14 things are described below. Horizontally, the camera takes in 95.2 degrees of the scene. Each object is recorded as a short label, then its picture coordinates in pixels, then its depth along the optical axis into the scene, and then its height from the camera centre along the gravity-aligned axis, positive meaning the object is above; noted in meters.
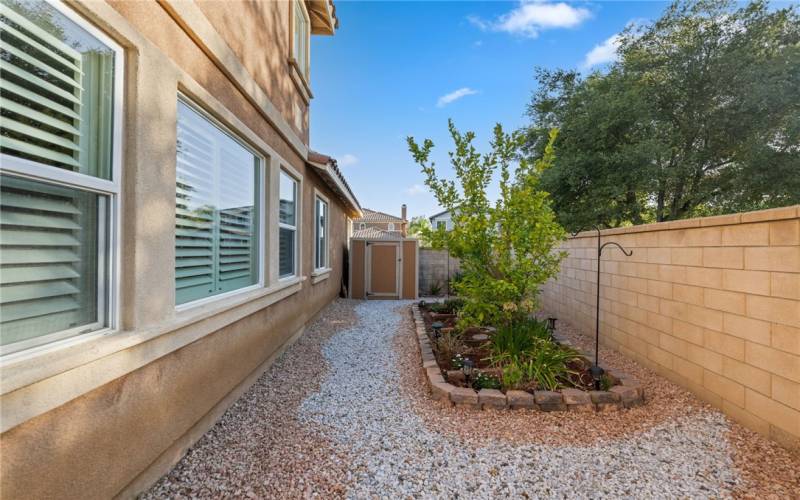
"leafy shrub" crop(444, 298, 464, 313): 7.30 -1.12
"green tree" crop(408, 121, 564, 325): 4.30 +0.28
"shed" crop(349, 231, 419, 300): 10.44 -0.57
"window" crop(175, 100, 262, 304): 2.77 +0.33
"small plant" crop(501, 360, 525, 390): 3.50 -1.23
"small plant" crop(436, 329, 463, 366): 4.56 -1.23
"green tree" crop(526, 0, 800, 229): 10.51 +4.08
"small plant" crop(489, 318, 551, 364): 4.11 -1.05
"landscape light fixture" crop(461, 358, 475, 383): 3.63 -1.18
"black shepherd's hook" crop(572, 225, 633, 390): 3.40 -1.14
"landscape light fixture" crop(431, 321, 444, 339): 5.29 -1.15
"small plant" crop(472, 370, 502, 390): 3.51 -1.28
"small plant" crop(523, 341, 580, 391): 3.55 -1.19
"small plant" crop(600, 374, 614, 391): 3.43 -1.25
